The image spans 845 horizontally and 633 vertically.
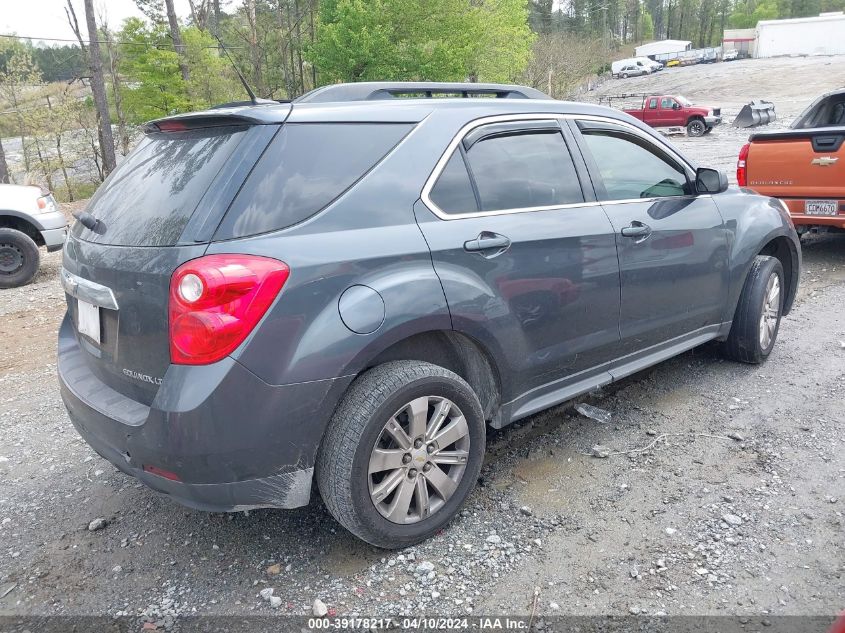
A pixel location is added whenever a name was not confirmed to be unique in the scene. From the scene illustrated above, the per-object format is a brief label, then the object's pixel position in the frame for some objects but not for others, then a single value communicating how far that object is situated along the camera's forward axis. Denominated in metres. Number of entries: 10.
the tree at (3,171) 22.45
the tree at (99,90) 25.20
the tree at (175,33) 28.33
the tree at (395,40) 26.70
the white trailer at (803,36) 66.44
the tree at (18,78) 28.80
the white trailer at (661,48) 81.88
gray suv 2.36
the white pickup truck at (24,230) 8.35
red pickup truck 30.12
